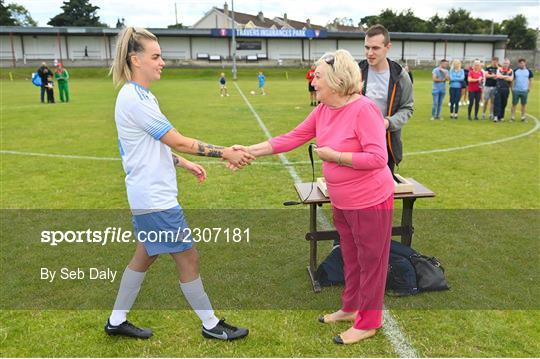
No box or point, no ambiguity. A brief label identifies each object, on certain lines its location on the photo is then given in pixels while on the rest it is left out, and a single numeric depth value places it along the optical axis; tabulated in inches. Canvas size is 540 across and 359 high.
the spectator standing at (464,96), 871.7
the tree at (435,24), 3891.7
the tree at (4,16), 3304.6
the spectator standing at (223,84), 1113.4
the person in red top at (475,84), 644.7
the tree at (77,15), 3622.0
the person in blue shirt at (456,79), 660.1
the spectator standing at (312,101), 891.8
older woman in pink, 128.0
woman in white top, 123.9
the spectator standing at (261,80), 1186.6
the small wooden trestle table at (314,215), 175.3
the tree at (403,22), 3730.3
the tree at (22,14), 4336.9
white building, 2598.4
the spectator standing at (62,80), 926.1
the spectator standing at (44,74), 917.2
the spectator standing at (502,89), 631.2
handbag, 177.5
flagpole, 1879.2
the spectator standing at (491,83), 642.8
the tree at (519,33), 3668.8
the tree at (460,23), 3801.7
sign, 2741.1
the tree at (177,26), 4239.7
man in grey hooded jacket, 179.0
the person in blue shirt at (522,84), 626.2
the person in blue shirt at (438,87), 656.4
